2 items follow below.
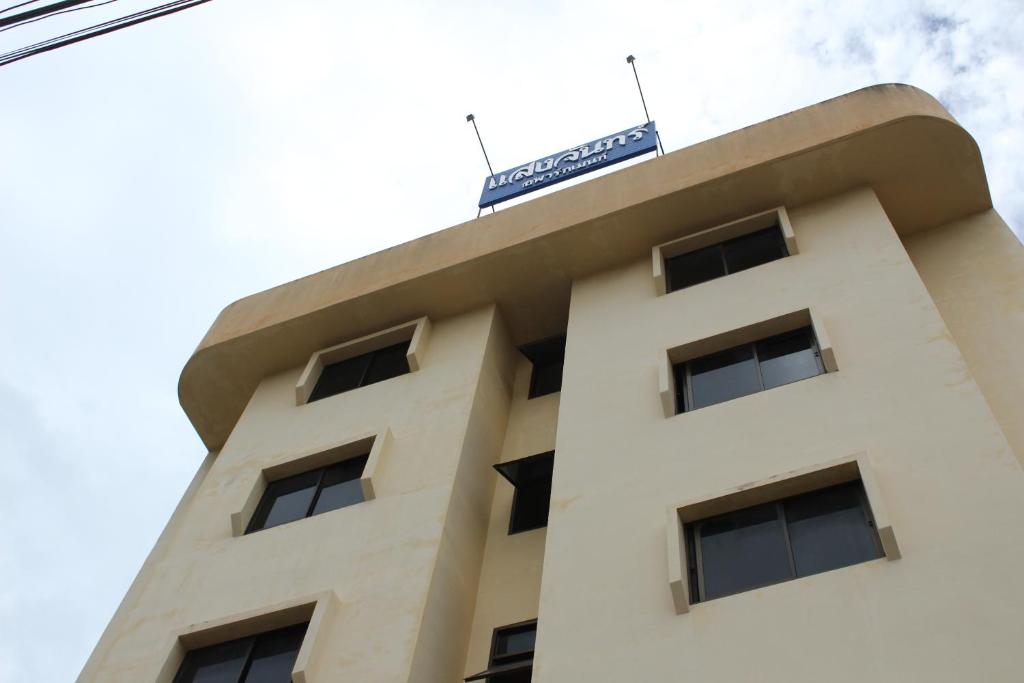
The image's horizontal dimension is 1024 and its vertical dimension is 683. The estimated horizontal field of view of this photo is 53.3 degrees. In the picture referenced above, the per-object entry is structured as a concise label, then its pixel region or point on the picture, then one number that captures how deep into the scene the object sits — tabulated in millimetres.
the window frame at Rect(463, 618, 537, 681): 10312
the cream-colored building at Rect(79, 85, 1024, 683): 8453
